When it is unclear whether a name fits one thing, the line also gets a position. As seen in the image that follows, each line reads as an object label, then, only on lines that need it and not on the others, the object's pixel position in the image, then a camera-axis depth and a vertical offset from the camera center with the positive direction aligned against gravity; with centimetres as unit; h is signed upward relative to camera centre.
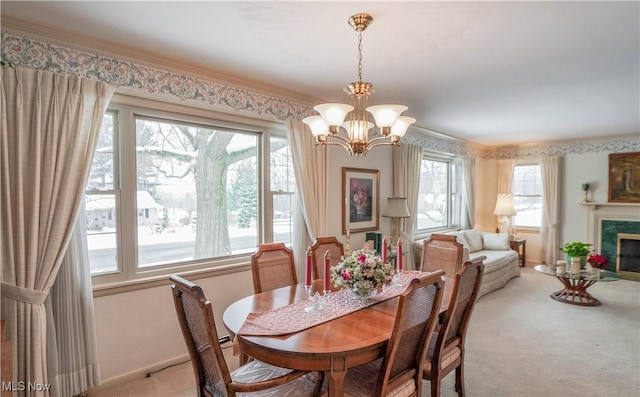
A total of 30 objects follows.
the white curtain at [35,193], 209 +0
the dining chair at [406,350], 160 -81
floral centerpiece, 209 -51
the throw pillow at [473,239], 589 -88
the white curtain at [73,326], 229 -90
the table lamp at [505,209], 679 -41
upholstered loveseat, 506 -107
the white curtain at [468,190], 671 -2
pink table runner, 181 -72
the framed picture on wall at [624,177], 595 +17
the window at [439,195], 602 -10
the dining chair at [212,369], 152 -87
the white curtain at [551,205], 662 -33
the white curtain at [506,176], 722 +26
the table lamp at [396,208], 468 -26
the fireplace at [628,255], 600 -119
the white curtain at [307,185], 366 +6
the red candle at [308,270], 229 -53
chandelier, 214 +45
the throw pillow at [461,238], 560 -80
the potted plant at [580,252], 460 -86
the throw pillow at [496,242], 597 -93
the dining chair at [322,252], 306 -56
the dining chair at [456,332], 203 -91
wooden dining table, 157 -73
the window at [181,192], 267 +0
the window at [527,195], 703 -14
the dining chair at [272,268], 267 -61
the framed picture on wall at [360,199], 441 -13
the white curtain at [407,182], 514 +11
